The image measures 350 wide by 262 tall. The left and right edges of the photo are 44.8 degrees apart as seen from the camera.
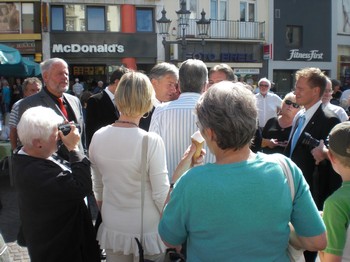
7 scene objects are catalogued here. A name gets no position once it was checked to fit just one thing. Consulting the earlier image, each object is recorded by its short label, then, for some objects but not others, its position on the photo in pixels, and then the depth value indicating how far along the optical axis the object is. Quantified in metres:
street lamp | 12.36
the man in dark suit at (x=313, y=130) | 3.46
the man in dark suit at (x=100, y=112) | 4.96
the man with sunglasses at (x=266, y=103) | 7.79
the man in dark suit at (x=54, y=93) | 4.07
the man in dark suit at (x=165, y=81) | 3.84
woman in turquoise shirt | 1.63
